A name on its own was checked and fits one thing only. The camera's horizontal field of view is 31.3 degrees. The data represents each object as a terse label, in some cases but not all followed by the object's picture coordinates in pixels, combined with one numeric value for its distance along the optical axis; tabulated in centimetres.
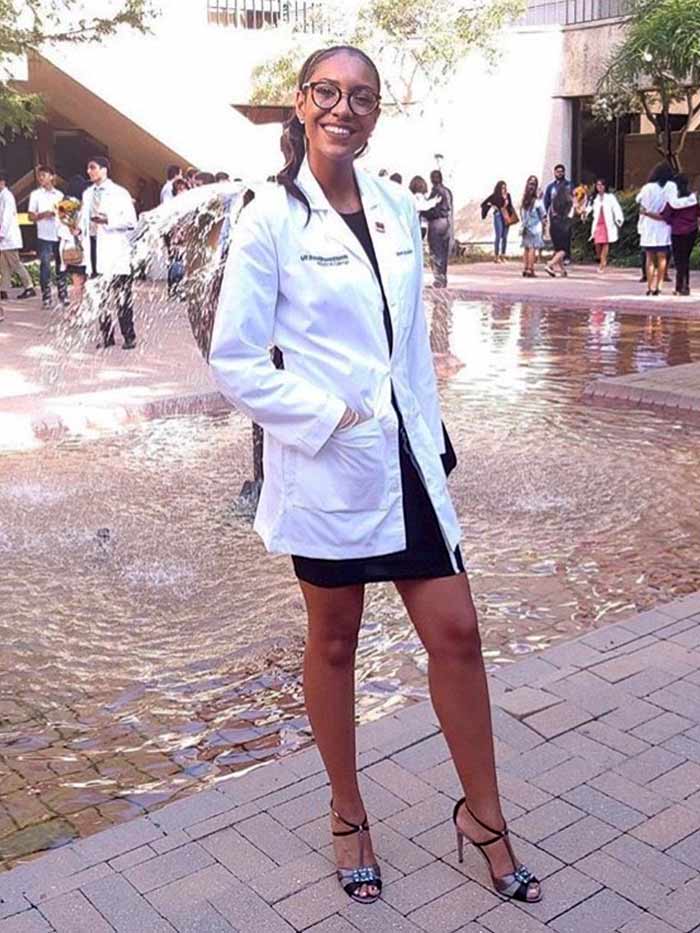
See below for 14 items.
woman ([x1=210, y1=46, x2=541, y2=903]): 285
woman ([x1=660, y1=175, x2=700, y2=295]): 1667
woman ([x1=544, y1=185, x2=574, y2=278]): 2122
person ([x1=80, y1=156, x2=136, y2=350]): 1230
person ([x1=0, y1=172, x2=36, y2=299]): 1677
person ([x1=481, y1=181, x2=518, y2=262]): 2383
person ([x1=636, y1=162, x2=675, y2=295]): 1702
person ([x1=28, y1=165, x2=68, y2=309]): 1666
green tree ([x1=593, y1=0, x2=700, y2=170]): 2167
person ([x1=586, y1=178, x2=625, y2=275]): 2167
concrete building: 2214
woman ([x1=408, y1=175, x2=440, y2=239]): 1800
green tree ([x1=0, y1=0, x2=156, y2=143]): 1485
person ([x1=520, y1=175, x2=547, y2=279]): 2103
